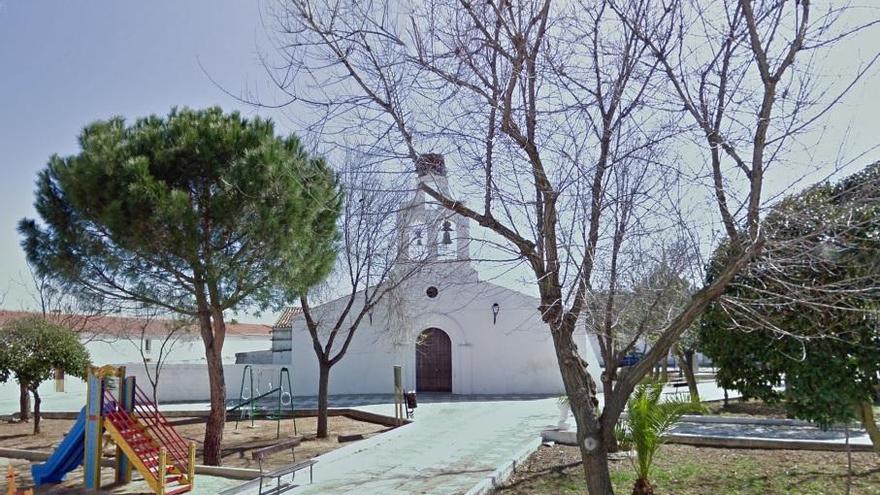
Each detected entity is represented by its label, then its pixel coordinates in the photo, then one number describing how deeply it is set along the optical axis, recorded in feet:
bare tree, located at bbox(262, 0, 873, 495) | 20.15
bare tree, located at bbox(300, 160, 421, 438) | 45.34
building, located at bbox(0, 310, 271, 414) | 85.51
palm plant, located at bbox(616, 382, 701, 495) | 24.81
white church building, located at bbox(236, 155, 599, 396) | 82.48
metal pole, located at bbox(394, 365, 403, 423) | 51.42
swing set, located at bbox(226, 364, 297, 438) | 53.88
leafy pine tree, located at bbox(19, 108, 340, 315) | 32.32
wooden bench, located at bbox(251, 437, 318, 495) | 28.12
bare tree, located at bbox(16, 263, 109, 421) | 38.94
